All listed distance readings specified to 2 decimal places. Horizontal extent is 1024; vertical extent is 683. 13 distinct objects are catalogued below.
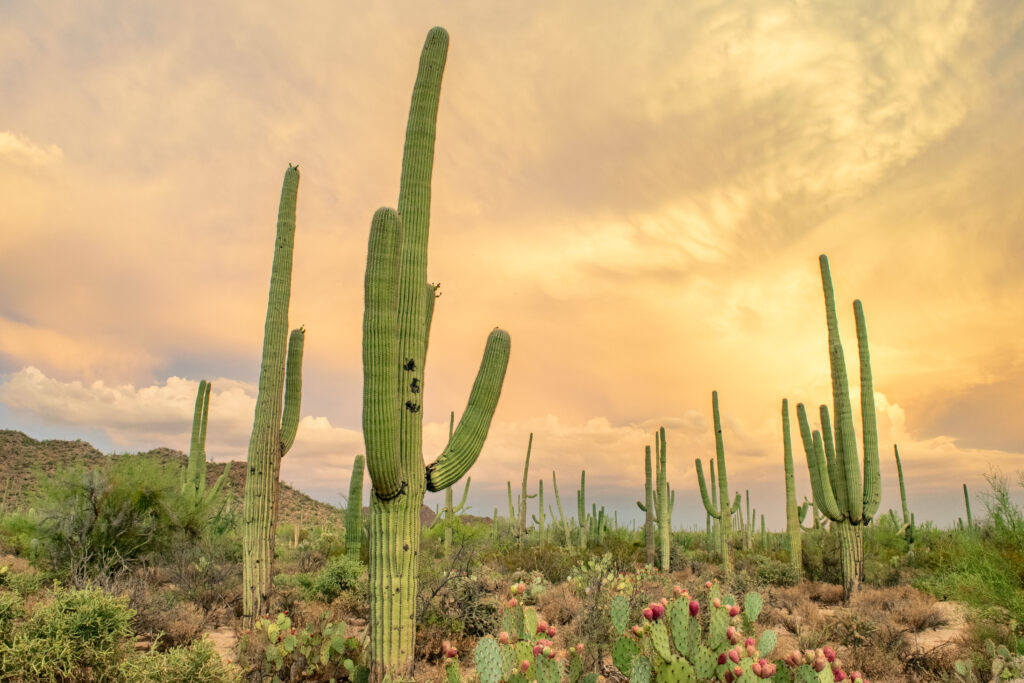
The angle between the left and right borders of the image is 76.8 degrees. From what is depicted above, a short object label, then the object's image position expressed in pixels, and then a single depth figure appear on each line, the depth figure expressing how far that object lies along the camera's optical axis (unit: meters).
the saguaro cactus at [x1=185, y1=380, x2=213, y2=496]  15.34
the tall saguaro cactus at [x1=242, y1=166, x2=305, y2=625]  8.62
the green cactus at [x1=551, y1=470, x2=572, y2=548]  16.27
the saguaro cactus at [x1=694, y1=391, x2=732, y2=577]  13.47
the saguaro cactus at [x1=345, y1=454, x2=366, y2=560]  12.01
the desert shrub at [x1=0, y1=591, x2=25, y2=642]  5.73
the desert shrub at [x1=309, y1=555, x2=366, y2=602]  10.05
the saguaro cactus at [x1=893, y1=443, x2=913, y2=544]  16.00
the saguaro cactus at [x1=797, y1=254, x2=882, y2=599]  11.91
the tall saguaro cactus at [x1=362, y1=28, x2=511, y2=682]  5.57
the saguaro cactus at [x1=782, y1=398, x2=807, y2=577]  13.55
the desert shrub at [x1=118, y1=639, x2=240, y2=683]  5.17
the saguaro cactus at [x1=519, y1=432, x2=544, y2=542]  18.02
